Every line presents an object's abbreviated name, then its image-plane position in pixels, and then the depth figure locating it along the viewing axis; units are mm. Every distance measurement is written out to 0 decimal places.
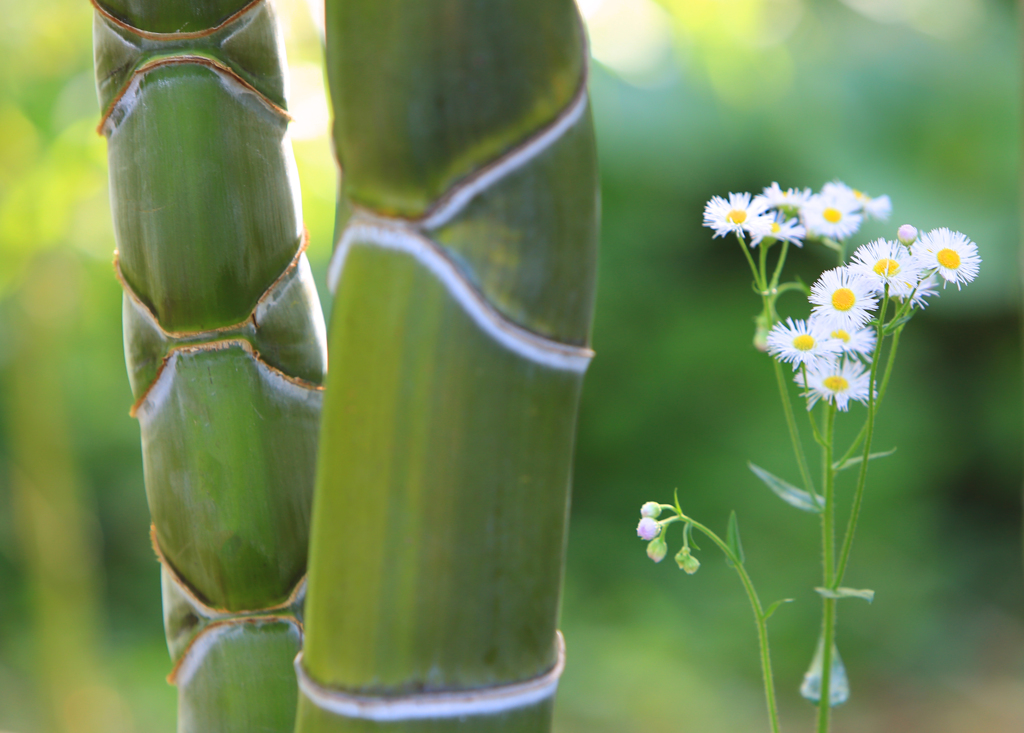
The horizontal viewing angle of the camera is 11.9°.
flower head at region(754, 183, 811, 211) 1562
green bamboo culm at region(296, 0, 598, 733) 1417
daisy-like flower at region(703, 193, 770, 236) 1544
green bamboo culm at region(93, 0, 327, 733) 1509
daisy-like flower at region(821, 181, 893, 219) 1576
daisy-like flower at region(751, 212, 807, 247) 1548
